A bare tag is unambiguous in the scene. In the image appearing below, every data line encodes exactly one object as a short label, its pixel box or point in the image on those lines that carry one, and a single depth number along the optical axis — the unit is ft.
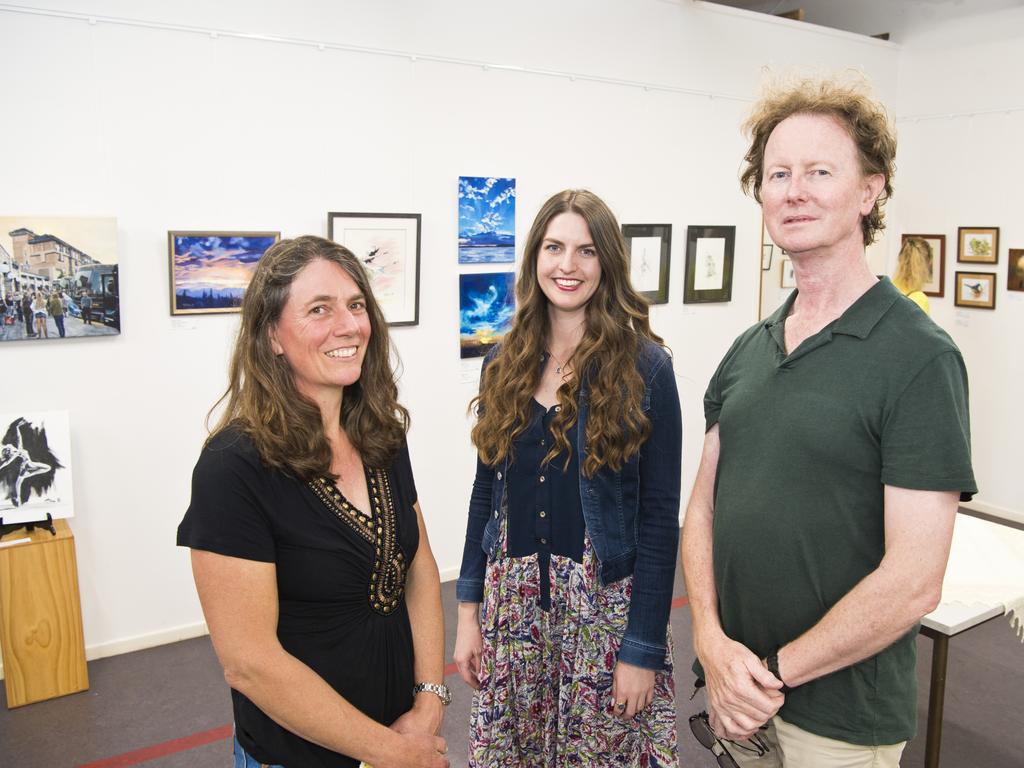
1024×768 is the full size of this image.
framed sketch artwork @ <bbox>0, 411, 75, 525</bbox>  11.73
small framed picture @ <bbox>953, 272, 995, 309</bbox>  19.72
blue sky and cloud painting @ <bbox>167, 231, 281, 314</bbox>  12.71
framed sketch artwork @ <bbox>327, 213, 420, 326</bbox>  14.02
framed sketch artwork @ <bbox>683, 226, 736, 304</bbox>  18.62
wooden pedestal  11.39
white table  8.30
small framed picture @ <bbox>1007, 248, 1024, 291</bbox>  19.03
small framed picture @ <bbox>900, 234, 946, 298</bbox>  20.77
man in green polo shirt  5.03
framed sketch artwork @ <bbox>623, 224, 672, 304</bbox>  17.57
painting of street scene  11.60
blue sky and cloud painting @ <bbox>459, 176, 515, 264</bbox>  15.25
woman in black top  4.88
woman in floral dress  6.74
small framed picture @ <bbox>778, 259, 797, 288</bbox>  20.06
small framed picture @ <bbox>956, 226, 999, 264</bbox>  19.54
